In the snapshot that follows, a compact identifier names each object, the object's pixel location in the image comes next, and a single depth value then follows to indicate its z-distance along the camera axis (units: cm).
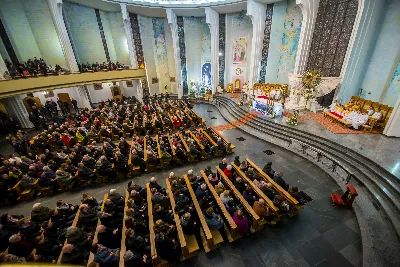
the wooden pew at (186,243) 390
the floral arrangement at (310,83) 1026
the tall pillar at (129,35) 1467
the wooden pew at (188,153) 755
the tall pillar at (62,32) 1202
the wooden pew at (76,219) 443
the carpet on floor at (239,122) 1120
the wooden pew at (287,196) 471
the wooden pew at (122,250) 356
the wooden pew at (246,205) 436
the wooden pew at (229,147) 809
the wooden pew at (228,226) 422
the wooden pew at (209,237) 405
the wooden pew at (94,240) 376
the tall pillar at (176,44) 1558
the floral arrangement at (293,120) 941
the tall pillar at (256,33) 1363
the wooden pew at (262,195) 457
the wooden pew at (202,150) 775
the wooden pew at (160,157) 722
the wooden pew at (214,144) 786
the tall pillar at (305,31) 1053
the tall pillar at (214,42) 1555
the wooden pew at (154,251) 365
